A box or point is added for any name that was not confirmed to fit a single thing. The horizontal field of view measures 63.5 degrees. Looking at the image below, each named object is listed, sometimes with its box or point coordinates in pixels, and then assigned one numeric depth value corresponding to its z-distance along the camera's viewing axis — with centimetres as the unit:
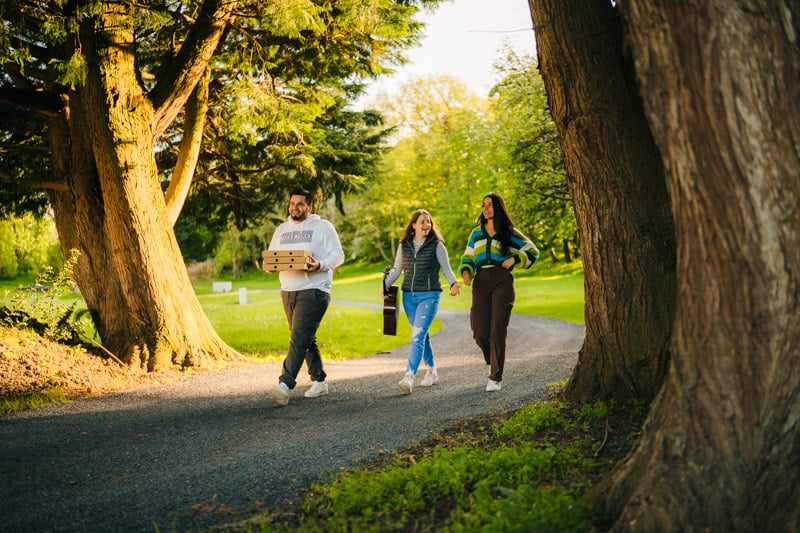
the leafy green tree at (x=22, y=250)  2103
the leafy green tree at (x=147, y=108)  927
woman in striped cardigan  733
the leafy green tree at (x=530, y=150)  2084
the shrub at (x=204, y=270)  6525
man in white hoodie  698
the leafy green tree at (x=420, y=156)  5553
